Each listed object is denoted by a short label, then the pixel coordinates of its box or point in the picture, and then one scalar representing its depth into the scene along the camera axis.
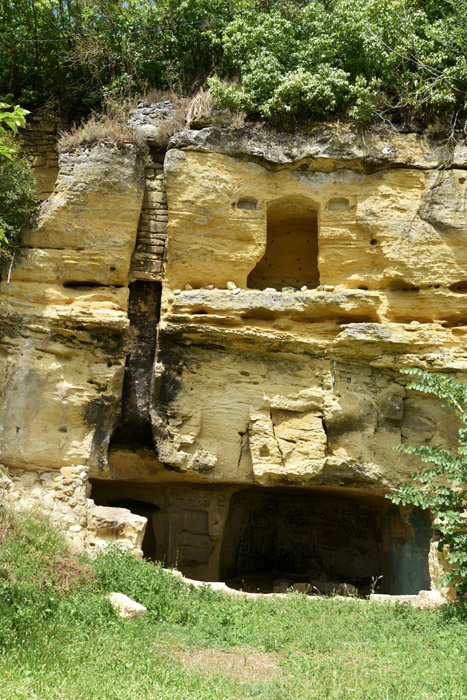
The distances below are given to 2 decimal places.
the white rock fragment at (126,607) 5.34
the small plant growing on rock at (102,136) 7.89
